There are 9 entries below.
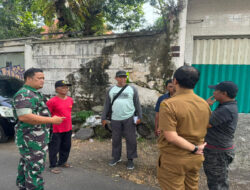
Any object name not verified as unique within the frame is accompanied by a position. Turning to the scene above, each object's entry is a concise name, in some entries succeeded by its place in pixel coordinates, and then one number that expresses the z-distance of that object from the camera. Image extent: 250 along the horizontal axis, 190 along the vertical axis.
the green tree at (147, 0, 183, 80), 4.66
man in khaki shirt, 1.75
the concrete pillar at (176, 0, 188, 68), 4.60
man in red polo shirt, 3.31
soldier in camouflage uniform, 2.24
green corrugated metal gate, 4.81
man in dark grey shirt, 2.25
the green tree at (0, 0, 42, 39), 10.57
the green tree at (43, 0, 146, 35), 7.32
